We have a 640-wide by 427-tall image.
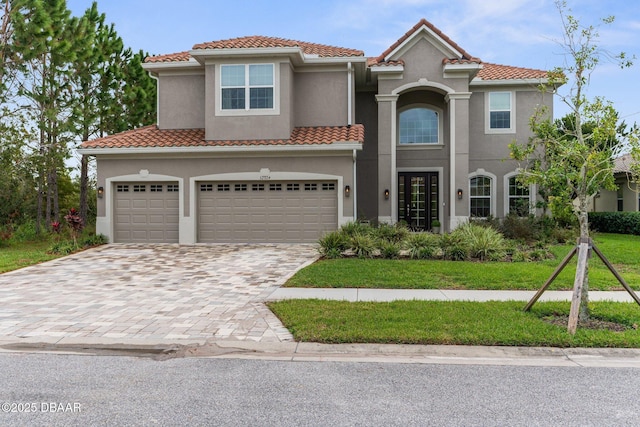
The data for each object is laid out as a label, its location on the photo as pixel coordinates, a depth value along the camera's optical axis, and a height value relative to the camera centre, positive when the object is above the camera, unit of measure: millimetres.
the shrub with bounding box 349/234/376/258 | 12250 -1206
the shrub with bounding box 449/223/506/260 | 11992 -1160
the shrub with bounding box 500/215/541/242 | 15023 -913
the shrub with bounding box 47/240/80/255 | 13797 -1417
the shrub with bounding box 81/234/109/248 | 15187 -1298
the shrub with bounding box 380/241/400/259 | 12133 -1327
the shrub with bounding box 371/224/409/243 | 13430 -953
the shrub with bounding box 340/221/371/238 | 13383 -807
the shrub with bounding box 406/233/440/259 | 12109 -1182
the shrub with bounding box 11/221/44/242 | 17672 -1230
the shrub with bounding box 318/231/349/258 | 12446 -1185
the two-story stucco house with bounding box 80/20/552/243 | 15664 +2292
